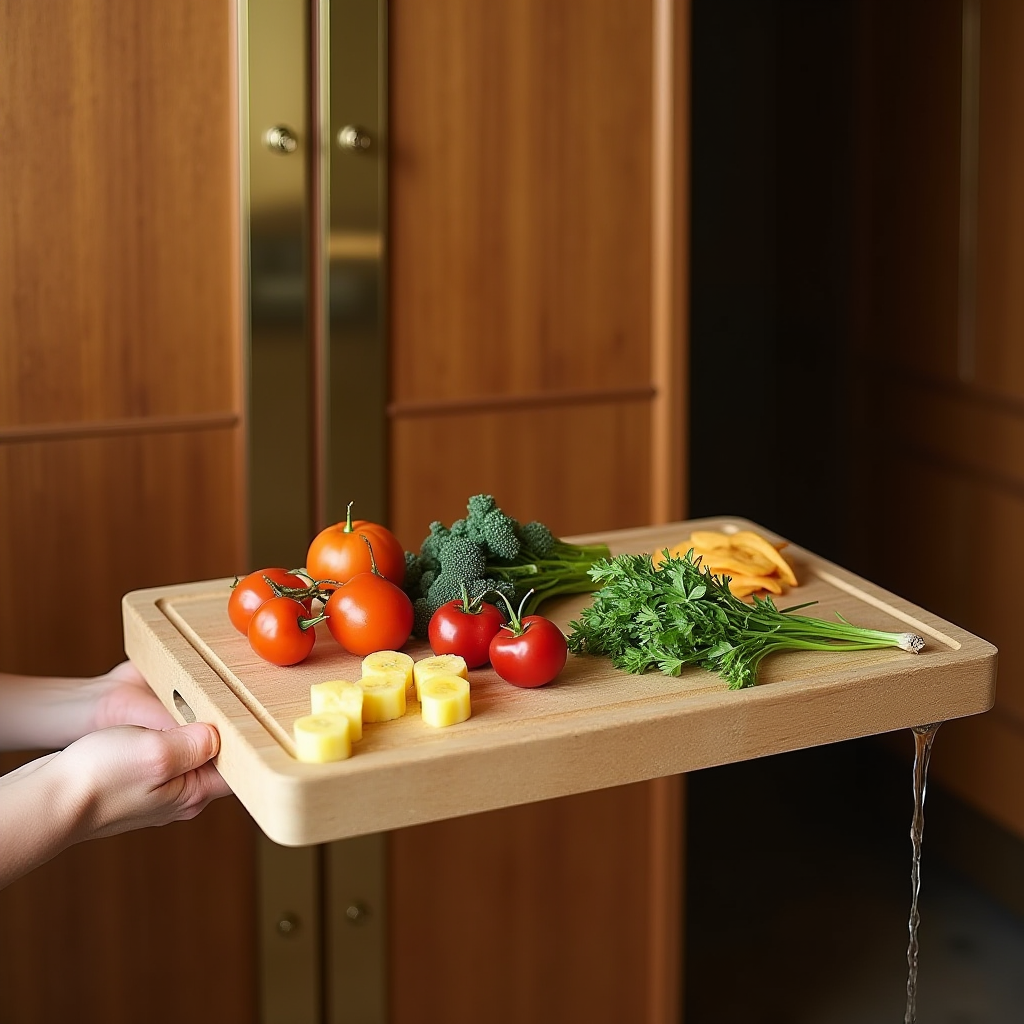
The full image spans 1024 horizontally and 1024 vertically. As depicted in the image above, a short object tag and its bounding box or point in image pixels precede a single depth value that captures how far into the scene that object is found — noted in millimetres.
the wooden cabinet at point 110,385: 2125
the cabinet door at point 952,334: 3383
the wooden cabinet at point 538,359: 2371
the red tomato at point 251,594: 1654
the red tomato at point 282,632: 1557
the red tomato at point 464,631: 1570
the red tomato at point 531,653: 1497
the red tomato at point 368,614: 1579
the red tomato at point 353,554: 1704
